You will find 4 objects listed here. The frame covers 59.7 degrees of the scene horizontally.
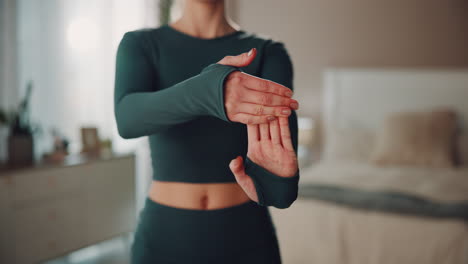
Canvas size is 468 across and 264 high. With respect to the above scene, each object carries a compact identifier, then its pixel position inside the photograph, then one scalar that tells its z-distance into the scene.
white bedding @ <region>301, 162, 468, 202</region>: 2.49
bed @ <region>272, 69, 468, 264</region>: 1.95
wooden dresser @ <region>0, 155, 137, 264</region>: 2.49
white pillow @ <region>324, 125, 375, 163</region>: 3.68
